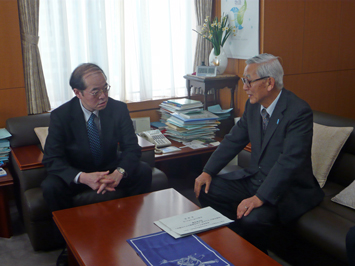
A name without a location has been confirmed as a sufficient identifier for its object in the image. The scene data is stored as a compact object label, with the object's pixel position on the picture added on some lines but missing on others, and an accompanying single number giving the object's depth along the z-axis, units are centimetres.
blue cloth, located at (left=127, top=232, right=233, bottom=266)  149
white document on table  172
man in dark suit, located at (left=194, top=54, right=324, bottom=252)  207
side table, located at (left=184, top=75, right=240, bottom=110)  357
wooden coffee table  155
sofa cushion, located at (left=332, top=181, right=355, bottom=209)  217
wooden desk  313
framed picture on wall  338
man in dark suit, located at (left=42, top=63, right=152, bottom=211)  231
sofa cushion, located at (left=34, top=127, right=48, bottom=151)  279
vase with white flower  363
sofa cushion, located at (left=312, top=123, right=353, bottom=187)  242
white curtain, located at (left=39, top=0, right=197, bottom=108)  331
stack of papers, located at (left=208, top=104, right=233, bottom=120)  370
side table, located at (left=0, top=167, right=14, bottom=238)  254
